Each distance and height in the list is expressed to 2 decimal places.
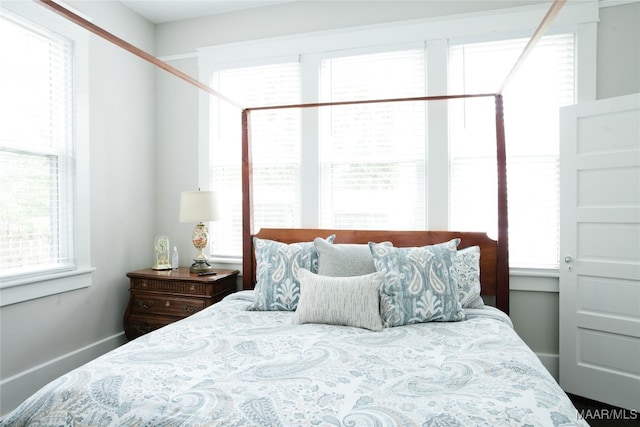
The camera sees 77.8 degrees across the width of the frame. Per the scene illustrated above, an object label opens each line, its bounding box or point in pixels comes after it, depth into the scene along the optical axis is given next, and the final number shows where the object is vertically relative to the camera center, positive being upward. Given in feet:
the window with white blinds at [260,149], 10.81 +1.68
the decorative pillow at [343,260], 7.80 -1.02
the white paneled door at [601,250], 7.98 -0.88
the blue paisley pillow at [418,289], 7.05 -1.45
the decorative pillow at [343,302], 6.82 -1.63
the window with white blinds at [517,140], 9.07 +1.63
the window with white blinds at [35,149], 7.89 +1.29
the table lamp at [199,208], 9.97 +0.04
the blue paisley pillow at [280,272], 7.99 -1.30
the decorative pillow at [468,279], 7.95 -1.43
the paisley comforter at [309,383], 4.04 -2.07
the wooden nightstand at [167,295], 9.89 -2.20
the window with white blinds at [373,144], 9.92 +1.66
